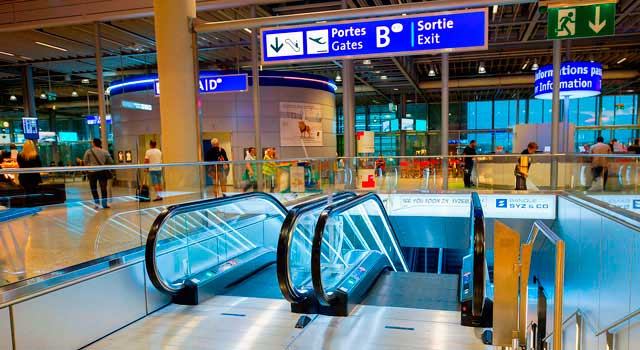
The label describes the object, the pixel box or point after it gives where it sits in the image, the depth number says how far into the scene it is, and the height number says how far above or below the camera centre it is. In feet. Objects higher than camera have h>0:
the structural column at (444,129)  34.04 +0.70
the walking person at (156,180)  18.02 -1.48
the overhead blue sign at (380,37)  18.92 +4.72
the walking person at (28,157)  25.70 -0.54
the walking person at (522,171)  32.37 -2.66
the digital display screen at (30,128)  54.45 +2.52
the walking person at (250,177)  28.53 -2.29
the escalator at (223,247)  13.75 -3.92
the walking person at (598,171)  19.35 -1.75
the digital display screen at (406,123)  84.12 +3.02
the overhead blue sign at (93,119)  68.95 +4.32
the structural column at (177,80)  22.29 +3.34
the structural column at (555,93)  30.68 +2.93
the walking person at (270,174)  31.29 -2.33
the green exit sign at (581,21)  18.49 +4.91
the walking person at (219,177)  22.97 -1.88
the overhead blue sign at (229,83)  32.55 +4.54
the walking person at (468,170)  34.55 -2.62
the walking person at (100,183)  15.40 -1.38
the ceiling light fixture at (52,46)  47.40 +11.46
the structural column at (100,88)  38.98 +5.43
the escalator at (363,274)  12.59 -4.86
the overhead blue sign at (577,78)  37.25 +4.87
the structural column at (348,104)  40.04 +3.49
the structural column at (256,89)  37.35 +4.74
